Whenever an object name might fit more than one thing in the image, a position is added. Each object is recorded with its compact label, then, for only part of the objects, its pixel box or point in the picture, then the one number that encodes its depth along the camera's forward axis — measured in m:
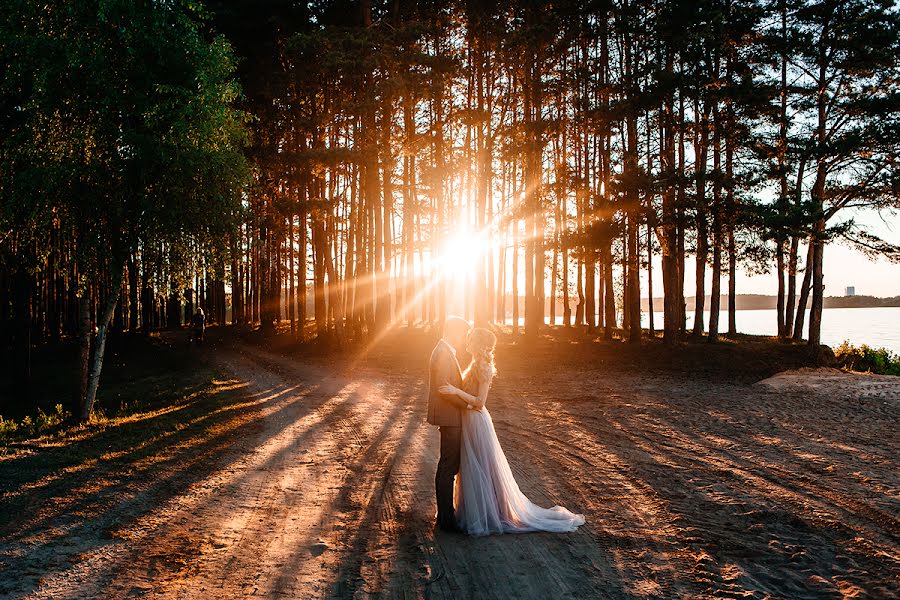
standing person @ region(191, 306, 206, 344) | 29.27
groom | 5.98
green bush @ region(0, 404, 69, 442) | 11.64
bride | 5.90
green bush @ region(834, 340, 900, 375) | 24.03
